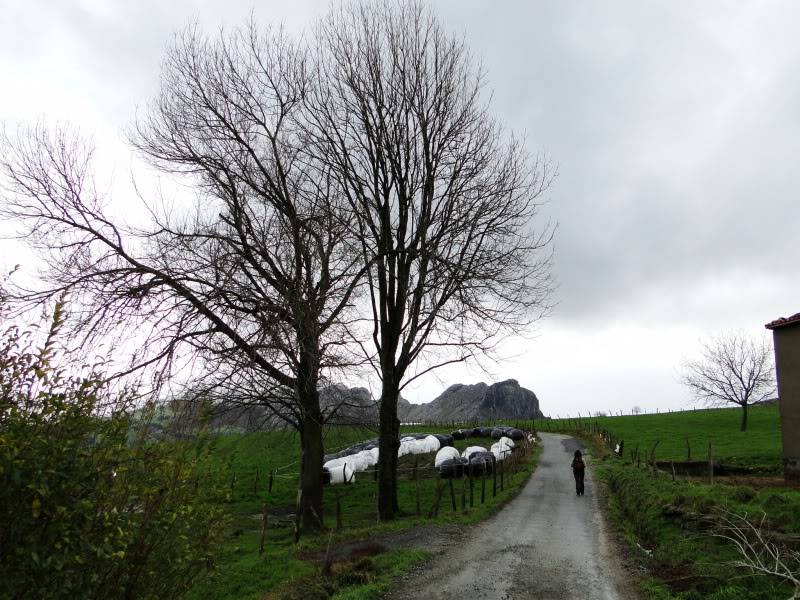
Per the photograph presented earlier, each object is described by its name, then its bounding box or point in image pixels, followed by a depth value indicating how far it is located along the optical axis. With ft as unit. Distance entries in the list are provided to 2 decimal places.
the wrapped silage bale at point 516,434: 158.51
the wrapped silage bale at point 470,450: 114.06
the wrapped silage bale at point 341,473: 106.52
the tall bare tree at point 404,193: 58.95
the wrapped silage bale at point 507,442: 129.85
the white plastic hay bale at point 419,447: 133.80
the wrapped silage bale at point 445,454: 111.75
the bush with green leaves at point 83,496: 10.94
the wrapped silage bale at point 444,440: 144.66
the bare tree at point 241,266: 34.86
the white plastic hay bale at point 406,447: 131.04
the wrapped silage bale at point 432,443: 137.08
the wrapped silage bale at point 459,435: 167.63
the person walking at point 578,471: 73.56
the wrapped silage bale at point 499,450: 117.62
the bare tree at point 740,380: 176.96
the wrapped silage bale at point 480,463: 100.32
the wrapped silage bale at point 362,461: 113.29
